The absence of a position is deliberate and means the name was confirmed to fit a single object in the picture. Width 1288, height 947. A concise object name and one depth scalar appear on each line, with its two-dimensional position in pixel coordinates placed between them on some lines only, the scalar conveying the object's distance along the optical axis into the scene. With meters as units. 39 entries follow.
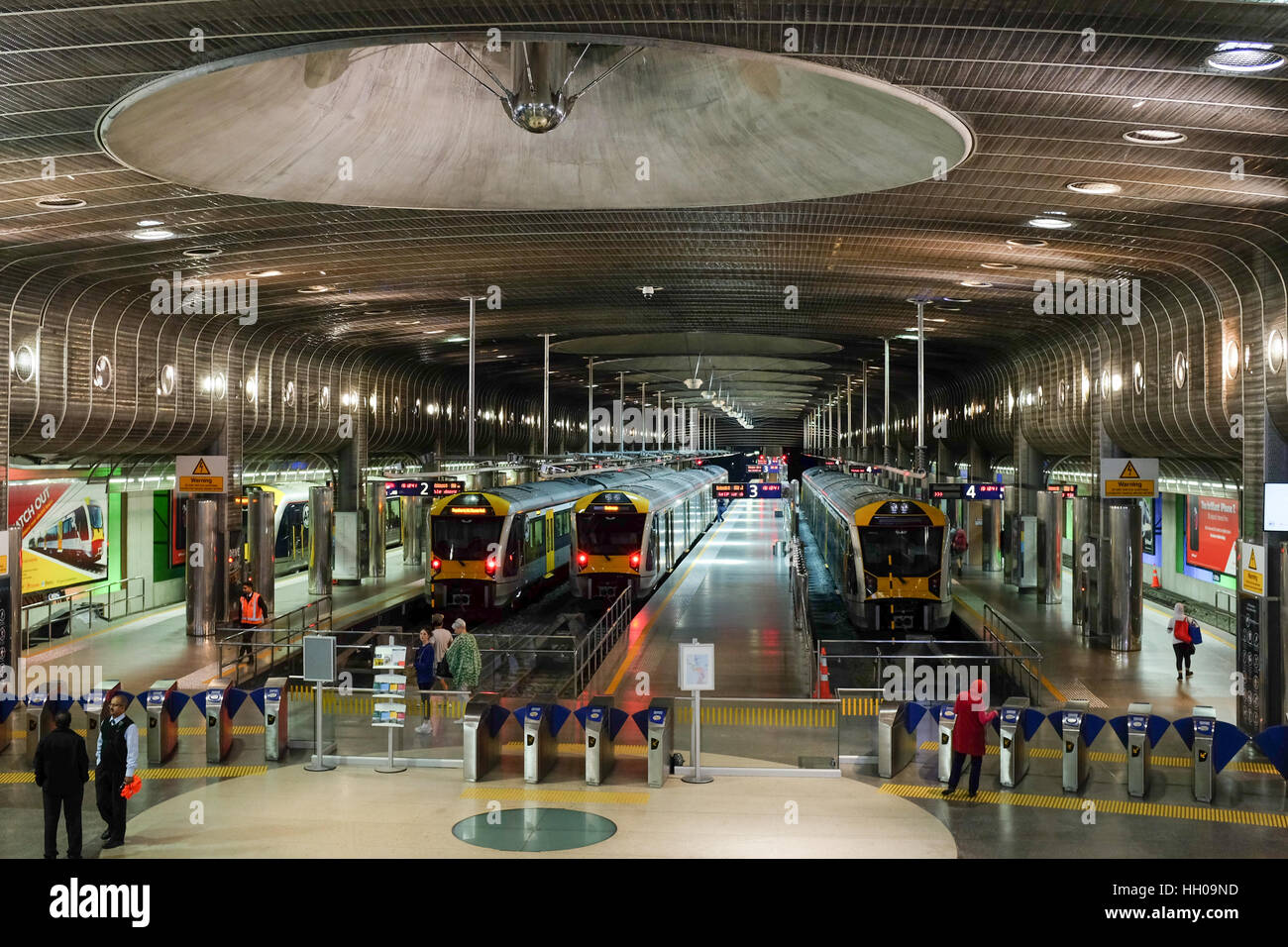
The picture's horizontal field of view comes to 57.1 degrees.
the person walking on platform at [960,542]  31.39
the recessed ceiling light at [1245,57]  7.77
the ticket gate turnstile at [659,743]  12.02
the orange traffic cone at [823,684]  15.07
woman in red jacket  11.59
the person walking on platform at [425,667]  15.95
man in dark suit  9.52
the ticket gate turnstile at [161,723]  13.17
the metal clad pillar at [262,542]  25.12
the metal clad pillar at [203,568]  22.52
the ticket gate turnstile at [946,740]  12.40
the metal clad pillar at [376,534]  32.09
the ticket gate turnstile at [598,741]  12.12
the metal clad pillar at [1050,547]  27.81
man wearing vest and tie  9.88
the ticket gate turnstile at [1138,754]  11.87
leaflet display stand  12.75
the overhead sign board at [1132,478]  21.12
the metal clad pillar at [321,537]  29.36
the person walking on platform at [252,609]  20.58
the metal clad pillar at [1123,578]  21.69
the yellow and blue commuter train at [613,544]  25.78
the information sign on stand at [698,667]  11.97
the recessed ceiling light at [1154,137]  10.02
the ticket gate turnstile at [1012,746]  12.15
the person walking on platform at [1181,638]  18.09
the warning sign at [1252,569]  14.43
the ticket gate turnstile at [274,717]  13.20
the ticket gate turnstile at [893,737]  12.47
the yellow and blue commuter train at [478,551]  24.12
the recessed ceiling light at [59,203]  12.58
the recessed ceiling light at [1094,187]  12.07
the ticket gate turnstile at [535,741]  12.20
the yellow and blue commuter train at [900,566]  21.45
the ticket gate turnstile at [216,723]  13.16
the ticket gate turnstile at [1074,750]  11.94
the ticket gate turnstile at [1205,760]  11.67
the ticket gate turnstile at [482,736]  12.23
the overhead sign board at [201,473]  22.55
